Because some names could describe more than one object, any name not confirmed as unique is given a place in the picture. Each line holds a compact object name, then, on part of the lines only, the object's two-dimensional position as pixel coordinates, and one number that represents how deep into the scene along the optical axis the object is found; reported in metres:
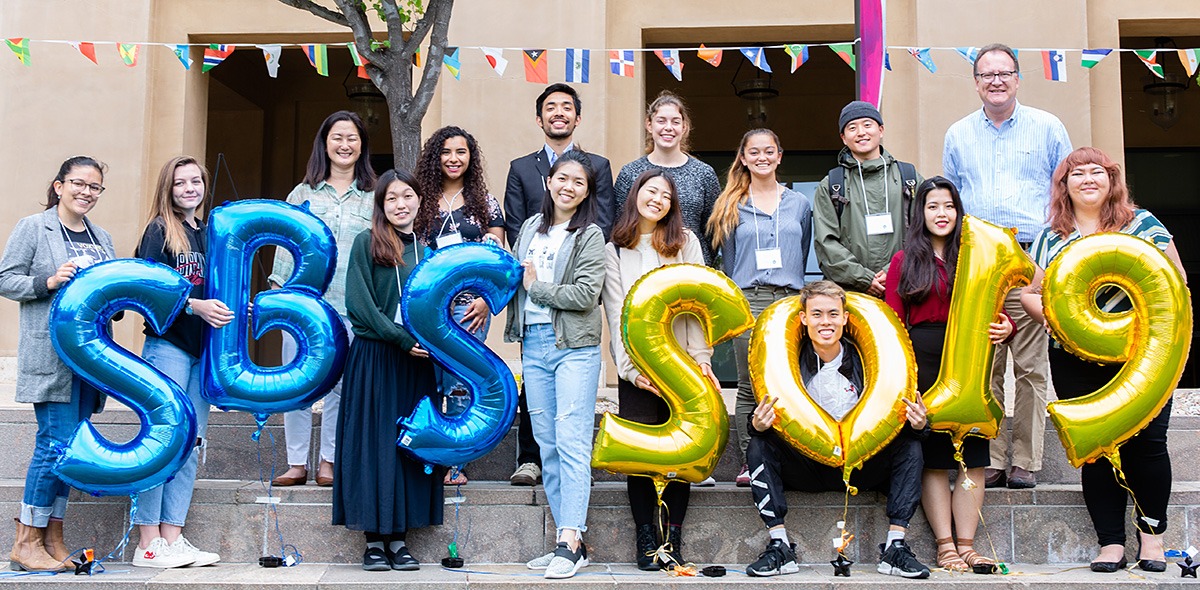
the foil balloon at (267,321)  5.08
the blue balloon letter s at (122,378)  4.88
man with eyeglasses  5.53
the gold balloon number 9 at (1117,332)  4.78
